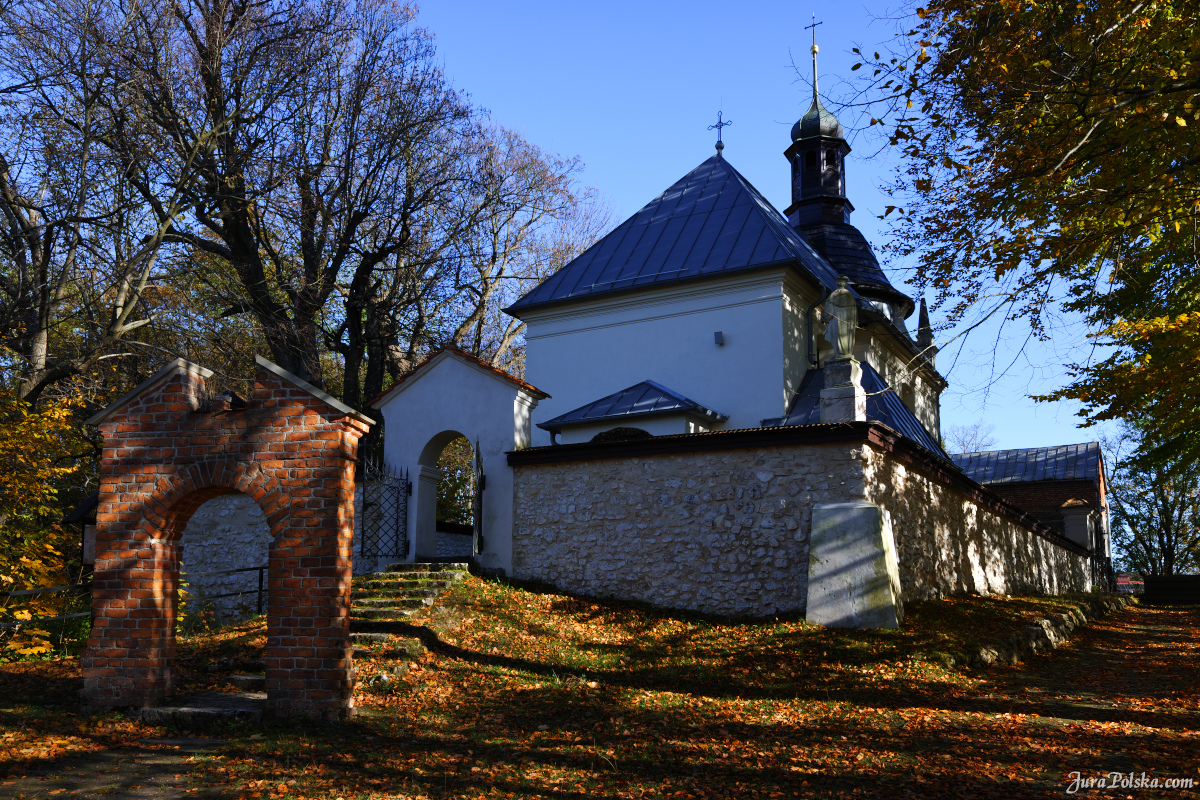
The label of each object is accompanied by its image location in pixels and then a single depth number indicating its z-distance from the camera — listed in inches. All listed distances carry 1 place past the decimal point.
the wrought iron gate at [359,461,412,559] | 518.0
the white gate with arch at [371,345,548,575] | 505.4
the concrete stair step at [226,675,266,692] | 309.6
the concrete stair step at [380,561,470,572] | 462.0
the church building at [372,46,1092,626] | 431.8
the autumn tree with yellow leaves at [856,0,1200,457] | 287.7
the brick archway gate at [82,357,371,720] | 276.7
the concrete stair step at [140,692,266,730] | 270.4
